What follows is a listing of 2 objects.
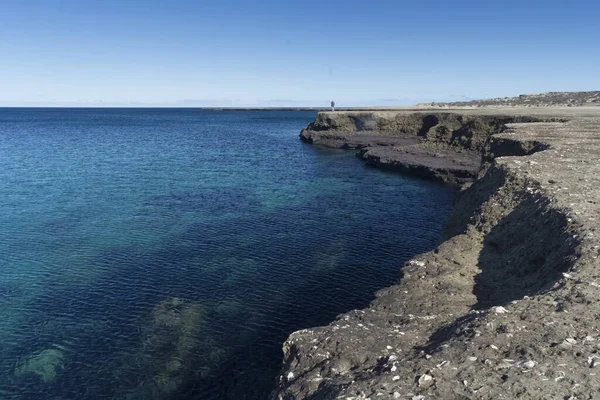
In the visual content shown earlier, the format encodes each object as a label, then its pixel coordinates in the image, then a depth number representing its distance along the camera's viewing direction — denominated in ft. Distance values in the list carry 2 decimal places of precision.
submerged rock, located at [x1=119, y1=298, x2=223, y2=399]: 56.13
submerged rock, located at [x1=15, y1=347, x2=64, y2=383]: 58.13
